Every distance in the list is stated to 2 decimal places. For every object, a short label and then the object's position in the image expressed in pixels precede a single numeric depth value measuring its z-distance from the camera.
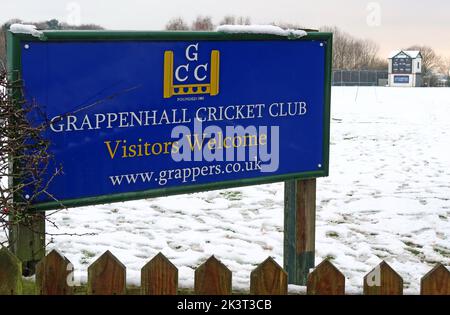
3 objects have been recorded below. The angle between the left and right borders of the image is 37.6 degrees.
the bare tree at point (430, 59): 96.56
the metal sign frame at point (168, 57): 3.22
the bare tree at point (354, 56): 86.56
